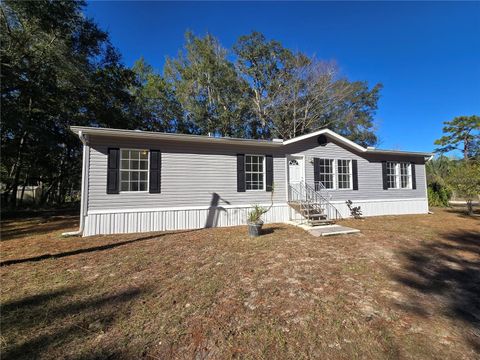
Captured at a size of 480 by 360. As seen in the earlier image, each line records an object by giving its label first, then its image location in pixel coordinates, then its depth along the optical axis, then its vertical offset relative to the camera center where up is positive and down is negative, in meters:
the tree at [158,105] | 19.92 +7.40
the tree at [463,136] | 21.95 +5.21
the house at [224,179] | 7.56 +0.43
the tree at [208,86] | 19.33 +8.81
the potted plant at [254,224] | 7.01 -1.02
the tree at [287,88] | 18.88 +8.41
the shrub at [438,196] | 15.91 -0.44
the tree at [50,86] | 11.87 +6.28
